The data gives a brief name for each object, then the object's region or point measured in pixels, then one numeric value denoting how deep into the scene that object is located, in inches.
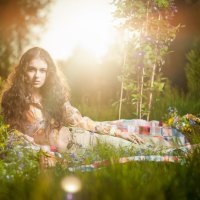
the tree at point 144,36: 276.7
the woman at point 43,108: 187.3
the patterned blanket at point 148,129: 223.0
